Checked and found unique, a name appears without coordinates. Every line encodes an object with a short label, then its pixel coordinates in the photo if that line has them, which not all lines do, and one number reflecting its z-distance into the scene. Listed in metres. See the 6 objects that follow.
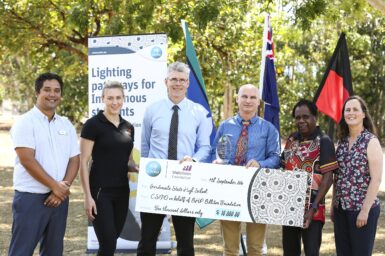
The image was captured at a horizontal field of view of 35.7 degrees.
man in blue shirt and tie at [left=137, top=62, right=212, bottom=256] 5.27
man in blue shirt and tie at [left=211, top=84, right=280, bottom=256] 5.24
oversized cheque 5.11
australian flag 6.83
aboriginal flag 6.20
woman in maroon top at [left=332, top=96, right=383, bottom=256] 4.97
